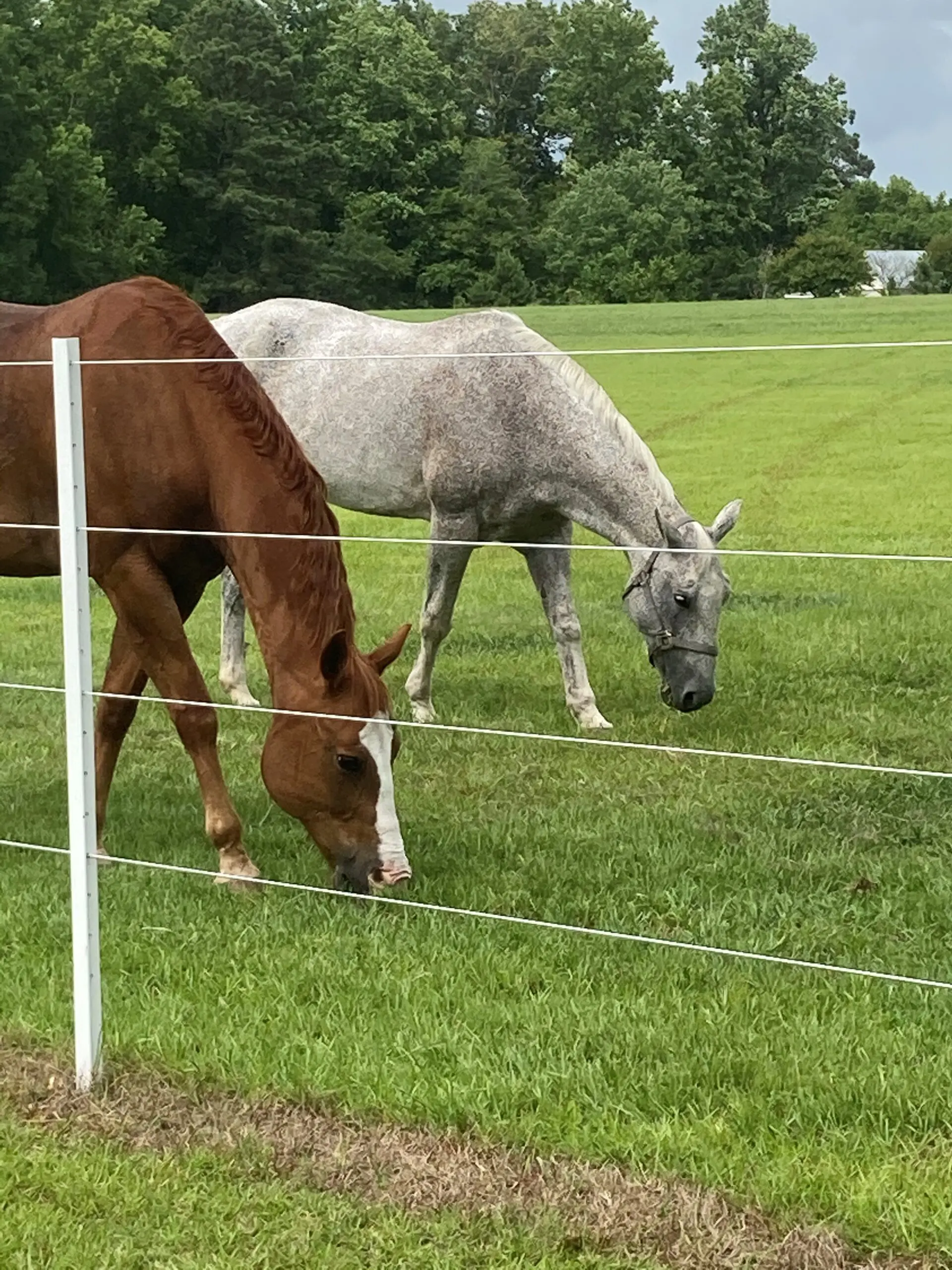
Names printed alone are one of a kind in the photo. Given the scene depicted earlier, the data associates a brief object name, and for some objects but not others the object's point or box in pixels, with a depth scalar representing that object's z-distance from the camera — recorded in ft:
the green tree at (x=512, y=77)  227.81
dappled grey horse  23.61
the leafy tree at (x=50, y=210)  158.92
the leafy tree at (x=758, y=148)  193.36
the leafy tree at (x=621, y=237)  176.96
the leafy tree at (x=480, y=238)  176.35
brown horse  15.42
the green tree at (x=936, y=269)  176.96
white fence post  11.87
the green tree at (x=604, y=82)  225.76
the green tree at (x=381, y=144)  181.16
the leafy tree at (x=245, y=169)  181.88
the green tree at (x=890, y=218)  197.98
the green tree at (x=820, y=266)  181.88
